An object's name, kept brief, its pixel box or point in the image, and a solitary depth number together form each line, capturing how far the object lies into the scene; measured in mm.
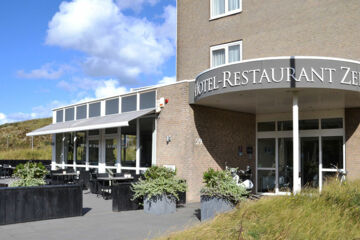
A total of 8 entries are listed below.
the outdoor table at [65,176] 17047
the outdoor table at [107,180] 14030
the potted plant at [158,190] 11133
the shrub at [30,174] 10508
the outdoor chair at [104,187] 14392
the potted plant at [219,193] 9445
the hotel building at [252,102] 10656
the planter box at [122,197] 11438
